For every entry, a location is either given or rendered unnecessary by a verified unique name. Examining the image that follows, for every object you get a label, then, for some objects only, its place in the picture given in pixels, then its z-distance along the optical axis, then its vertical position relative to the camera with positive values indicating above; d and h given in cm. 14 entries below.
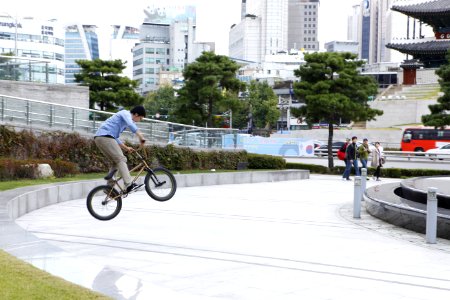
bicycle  1170 -118
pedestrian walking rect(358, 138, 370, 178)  2778 -100
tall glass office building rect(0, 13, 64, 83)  10406 +1430
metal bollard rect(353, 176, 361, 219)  1451 -152
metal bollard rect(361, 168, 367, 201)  1653 -116
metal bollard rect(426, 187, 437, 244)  1097 -139
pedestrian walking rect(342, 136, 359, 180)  2799 -102
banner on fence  4841 -134
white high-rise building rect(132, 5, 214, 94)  18200 +2034
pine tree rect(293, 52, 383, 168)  3788 +219
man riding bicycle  1144 -16
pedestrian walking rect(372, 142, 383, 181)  2899 -125
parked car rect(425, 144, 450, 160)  4656 -165
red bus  5753 -82
